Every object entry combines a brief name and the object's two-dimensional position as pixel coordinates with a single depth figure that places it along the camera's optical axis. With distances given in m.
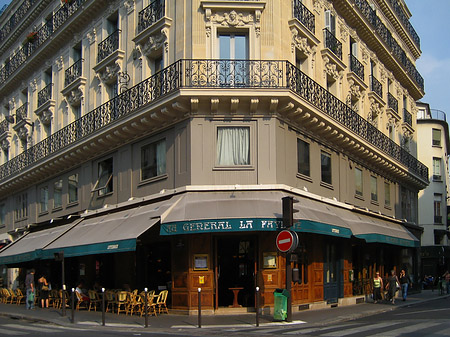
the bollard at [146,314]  15.47
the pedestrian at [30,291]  21.66
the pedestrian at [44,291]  22.53
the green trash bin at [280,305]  15.89
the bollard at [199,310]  14.91
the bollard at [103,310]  15.91
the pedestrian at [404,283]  26.41
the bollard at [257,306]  14.89
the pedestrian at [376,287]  24.36
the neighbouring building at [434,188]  49.28
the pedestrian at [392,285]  24.33
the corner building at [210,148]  18.55
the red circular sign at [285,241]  14.97
